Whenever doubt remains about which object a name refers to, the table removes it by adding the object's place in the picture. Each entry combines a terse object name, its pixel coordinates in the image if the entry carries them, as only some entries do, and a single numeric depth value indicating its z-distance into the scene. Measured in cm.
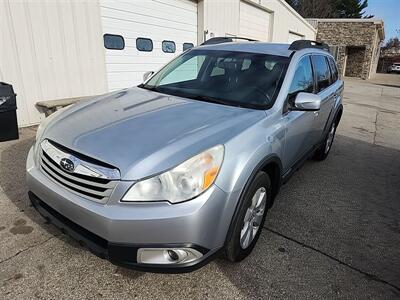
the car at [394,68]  4150
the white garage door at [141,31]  704
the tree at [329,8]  4319
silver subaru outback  188
